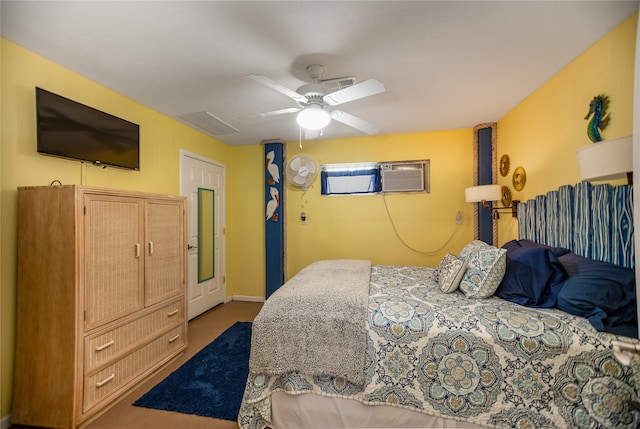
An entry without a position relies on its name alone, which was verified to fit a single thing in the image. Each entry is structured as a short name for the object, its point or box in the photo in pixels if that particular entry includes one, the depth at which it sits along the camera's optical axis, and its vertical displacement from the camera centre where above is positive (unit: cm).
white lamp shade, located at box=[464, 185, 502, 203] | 274 +22
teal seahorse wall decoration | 166 +61
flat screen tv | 181 +64
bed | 128 -72
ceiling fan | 170 +80
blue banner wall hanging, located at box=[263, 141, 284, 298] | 384 -3
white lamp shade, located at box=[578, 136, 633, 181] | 115 +24
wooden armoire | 160 -57
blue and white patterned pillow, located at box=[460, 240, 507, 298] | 175 -39
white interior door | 328 -19
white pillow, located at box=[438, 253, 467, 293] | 188 -43
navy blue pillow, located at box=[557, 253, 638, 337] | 129 -43
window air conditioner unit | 355 +52
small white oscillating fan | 341 +59
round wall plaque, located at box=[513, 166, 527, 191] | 264 +36
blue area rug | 178 -127
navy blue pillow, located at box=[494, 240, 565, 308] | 160 -40
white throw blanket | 148 -69
